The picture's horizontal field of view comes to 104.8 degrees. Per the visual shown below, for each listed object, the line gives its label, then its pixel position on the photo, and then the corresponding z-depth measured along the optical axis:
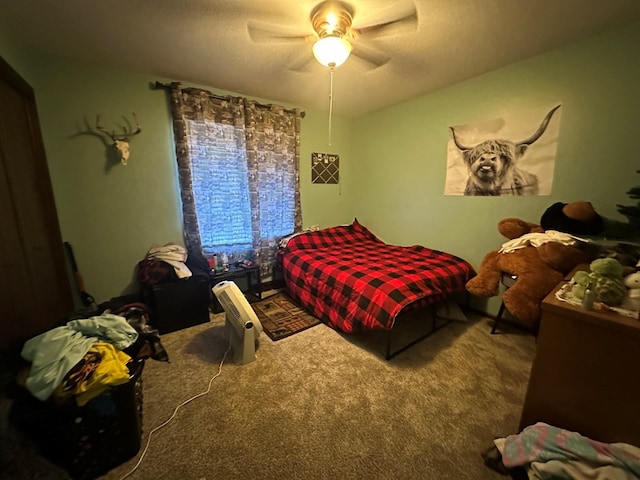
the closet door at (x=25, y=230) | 1.51
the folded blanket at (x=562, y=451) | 0.91
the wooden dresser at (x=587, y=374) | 0.96
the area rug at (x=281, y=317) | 2.34
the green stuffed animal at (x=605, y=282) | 1.06
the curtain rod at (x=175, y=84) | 2.41
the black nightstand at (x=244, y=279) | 2.72
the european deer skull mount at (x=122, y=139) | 2.25
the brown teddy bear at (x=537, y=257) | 1.68
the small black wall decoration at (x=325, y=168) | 3.57
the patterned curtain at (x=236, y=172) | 2.60
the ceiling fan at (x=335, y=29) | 1.51
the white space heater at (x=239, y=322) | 1.84
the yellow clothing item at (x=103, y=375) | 1.07
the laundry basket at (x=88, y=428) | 1.02
